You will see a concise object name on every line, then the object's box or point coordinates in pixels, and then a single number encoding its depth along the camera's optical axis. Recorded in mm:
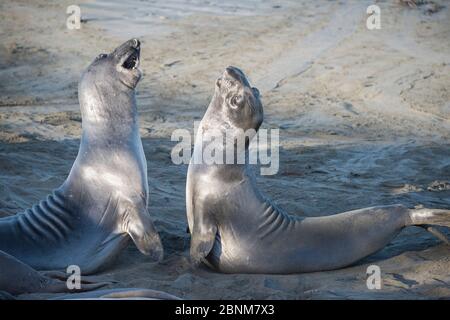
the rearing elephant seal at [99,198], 6742
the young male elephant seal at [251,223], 6766
